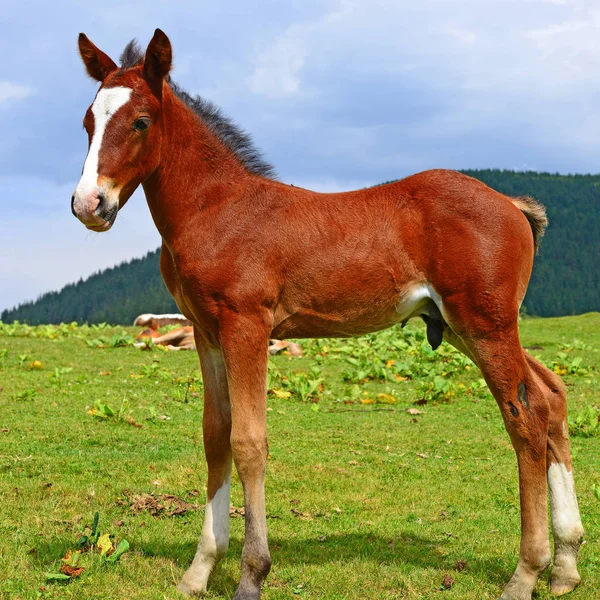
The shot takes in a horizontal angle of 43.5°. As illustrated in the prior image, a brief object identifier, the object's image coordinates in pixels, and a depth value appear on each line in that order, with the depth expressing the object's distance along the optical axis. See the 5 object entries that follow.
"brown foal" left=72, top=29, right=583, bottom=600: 5.25
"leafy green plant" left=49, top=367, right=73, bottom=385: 13.36
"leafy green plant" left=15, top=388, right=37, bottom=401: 12.05
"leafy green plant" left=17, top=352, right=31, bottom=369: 15.42
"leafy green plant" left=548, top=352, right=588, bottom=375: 15.19
